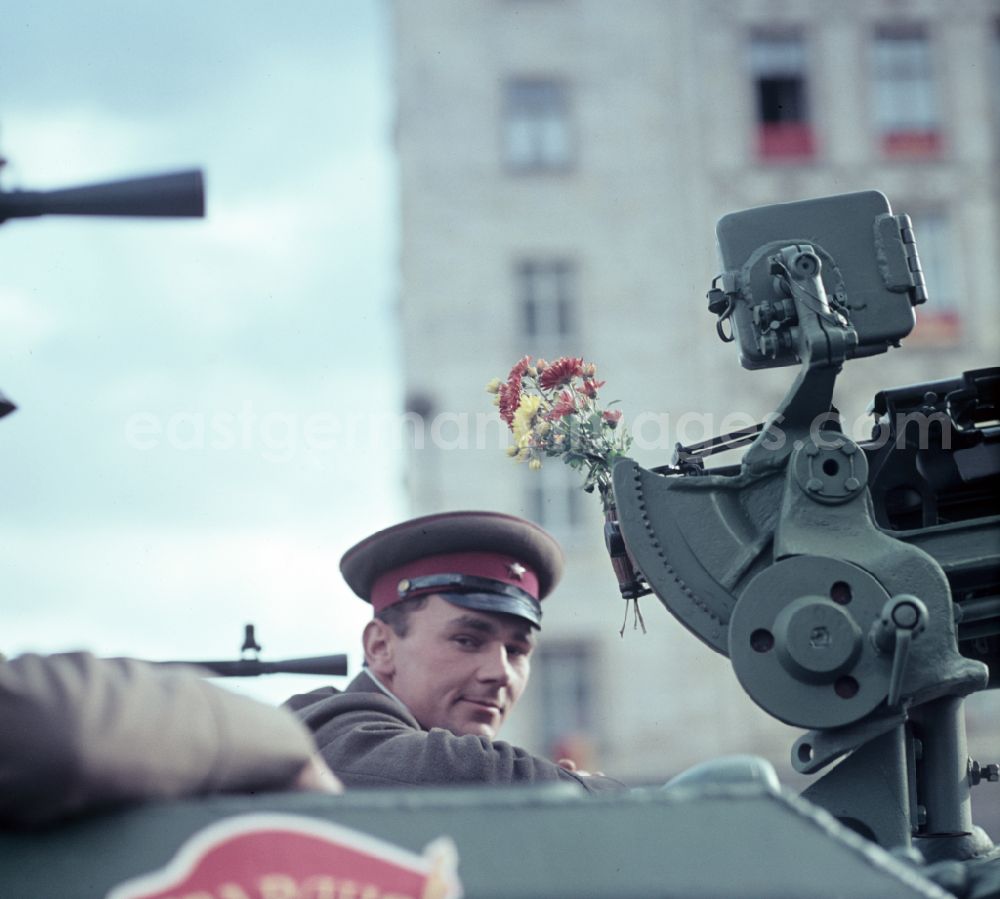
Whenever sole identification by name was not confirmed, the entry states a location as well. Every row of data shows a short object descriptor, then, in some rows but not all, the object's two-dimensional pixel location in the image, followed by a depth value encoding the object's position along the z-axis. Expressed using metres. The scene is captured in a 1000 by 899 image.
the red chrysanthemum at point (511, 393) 3.17
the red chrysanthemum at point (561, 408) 3.09
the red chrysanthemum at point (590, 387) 3.12
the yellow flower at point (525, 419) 3.11
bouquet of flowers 3.04
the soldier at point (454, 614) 3.84
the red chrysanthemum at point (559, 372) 3.14
